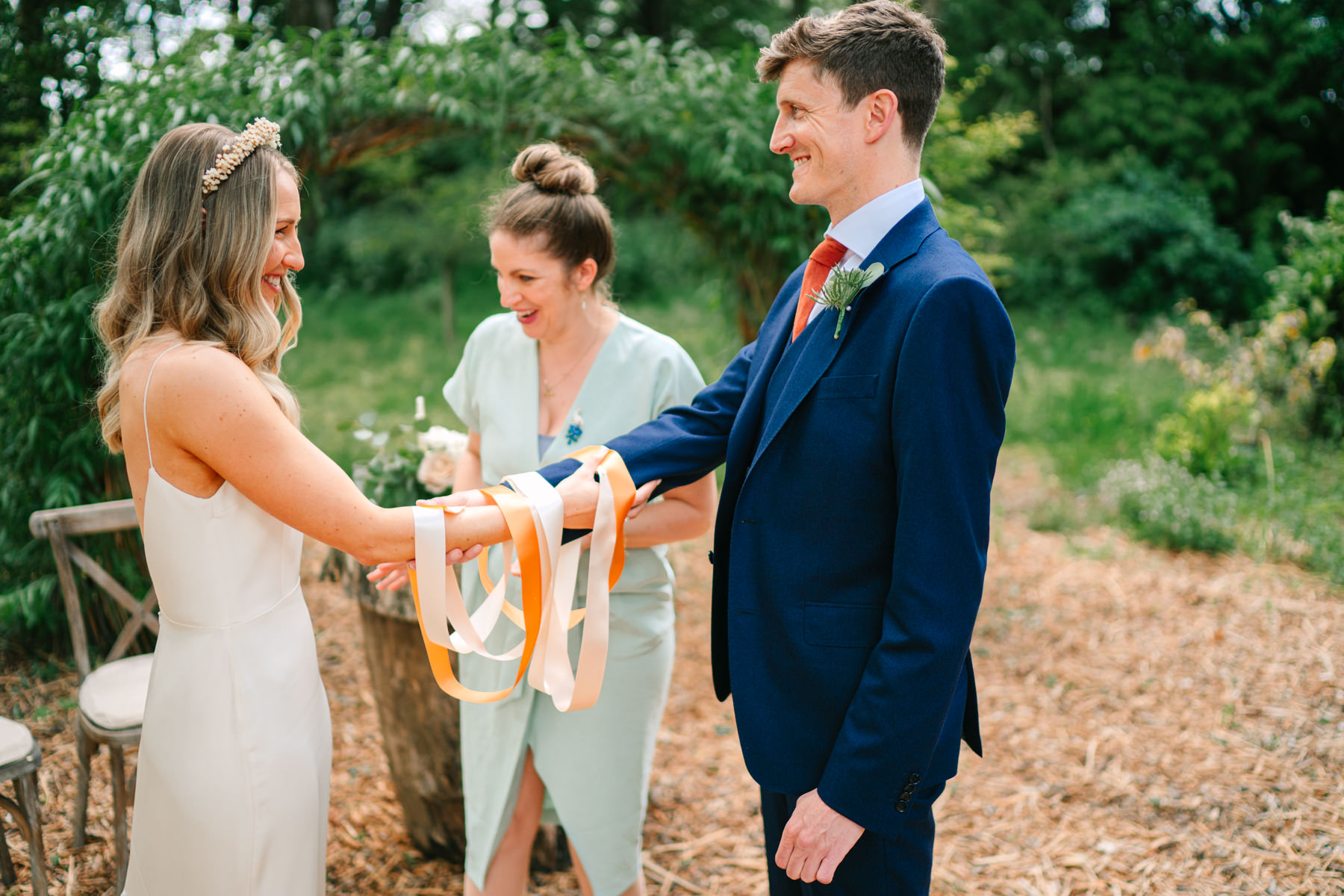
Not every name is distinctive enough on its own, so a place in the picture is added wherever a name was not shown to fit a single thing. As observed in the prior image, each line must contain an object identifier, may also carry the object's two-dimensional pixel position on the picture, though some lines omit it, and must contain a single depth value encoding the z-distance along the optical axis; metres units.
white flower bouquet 3.14
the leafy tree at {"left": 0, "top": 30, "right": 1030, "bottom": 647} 3.68
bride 1.72
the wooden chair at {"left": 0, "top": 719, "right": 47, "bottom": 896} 2.37
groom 1.50
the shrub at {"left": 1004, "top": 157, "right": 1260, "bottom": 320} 14.30
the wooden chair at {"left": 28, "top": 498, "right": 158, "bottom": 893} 2.69
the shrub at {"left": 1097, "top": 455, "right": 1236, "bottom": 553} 5.75
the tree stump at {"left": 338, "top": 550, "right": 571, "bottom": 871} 2.97
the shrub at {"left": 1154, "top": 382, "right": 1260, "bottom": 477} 6.71
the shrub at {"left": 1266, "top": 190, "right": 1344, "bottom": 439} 7.17
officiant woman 2.38
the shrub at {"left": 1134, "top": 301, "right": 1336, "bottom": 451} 6.77
